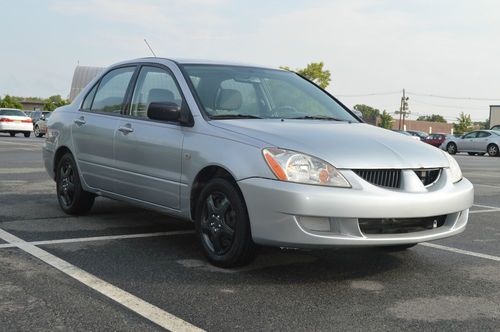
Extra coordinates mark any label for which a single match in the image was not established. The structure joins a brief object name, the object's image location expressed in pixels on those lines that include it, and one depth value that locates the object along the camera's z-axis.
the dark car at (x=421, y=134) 45.66
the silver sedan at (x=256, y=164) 4.02
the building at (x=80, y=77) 45.28
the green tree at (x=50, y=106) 103.69
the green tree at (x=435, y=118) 166.40
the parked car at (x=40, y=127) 33.78
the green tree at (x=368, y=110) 133.89
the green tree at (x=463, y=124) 99.62
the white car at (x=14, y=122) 31.31
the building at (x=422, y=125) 118.25
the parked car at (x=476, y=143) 30.47
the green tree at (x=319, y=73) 61.56
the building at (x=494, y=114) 81.25
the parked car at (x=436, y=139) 43.32
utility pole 85.44
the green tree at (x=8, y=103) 107.28
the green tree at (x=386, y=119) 106.36
